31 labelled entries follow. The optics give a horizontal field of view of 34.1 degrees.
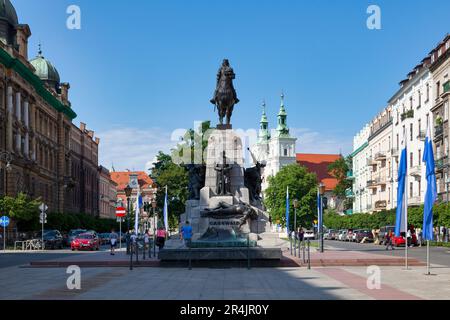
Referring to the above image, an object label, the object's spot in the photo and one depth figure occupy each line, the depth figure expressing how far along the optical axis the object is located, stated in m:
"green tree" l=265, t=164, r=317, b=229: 106.56
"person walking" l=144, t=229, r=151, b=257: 41.13
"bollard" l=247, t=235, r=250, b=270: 26.61
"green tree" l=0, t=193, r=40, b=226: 57.47
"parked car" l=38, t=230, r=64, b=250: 54.91
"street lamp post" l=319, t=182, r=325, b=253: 41.61
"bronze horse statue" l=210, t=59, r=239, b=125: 33.97
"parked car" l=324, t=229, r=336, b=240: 97.69
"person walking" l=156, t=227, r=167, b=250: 40.16
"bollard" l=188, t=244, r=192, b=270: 26.21
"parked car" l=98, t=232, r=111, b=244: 72.97
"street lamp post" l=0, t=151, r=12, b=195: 64.43
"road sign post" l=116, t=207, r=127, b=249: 41.61
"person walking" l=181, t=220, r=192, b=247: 30.12
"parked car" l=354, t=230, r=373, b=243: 72.19
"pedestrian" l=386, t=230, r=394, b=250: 50.31
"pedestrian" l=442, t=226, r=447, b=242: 62.00
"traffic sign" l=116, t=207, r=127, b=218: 41.61
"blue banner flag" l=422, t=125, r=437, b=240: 23.59
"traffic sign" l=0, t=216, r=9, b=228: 47.91
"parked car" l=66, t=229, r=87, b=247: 61.49
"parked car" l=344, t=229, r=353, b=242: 79.75
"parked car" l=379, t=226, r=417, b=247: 58.47
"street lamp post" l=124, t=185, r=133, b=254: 33.39
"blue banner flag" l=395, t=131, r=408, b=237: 25.00
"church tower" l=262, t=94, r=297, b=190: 172.88
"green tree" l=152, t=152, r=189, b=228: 73.31
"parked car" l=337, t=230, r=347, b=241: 84.60
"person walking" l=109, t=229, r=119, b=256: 40.35
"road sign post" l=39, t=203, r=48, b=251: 52.74
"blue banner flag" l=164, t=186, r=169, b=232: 49.23
